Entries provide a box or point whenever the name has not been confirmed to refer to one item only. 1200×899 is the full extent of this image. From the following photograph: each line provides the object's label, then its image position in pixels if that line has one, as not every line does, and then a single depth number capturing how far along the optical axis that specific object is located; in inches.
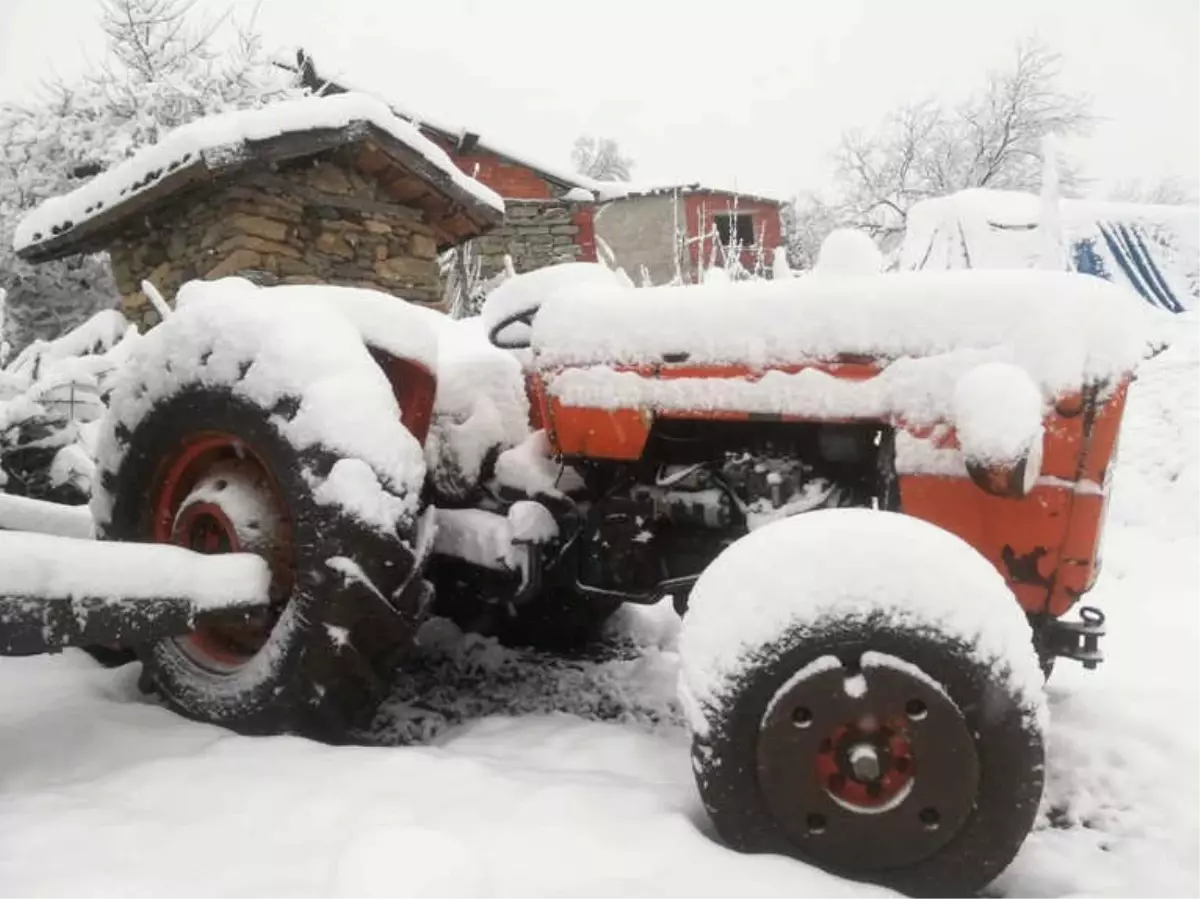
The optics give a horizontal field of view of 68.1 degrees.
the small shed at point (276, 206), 251.6
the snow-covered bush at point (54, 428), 169.9
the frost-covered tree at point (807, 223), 1031.6
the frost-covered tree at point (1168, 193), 1302.9
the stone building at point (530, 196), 565.6
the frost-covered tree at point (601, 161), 1599.4
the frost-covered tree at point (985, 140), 1008.2
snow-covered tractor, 59.2
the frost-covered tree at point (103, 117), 457.7
